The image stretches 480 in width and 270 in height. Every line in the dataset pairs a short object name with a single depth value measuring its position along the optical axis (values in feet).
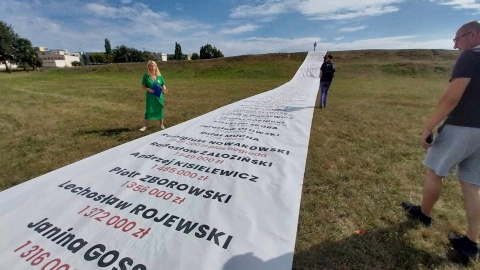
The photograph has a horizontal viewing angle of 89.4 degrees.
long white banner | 5.44
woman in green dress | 18.42
